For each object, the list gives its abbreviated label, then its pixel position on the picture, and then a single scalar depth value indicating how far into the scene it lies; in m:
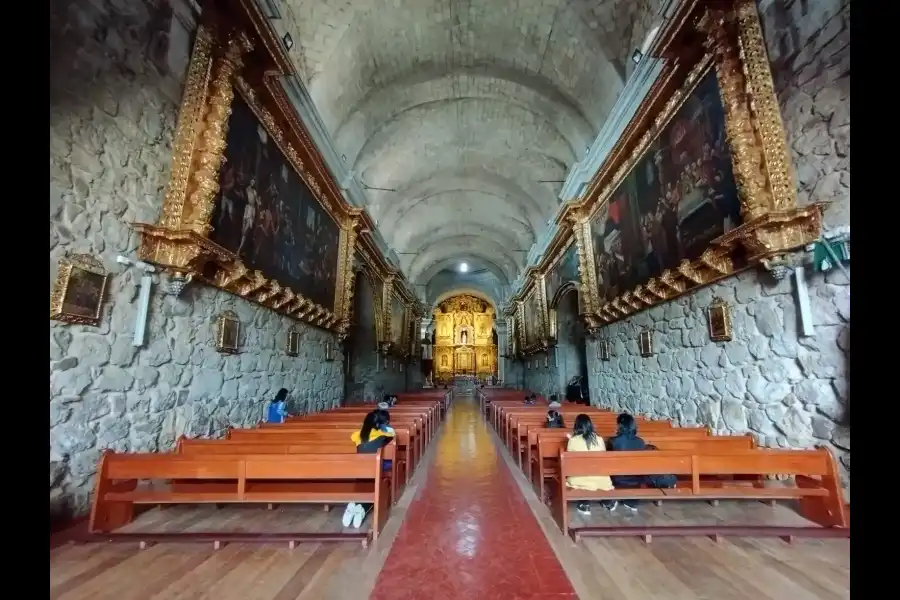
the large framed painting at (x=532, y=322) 17.61
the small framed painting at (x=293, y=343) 7.76
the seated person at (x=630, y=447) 4.04
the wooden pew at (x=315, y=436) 4.78
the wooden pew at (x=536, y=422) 6.09
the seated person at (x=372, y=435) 4.10
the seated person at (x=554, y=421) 6.01
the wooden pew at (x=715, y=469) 3.35
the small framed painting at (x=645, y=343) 7.42
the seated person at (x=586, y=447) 3.93
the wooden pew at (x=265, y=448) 4.05
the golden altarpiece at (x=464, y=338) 31.84
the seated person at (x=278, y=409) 6.50
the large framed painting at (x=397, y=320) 18.34
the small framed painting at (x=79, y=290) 3.28
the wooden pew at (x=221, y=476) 3.23
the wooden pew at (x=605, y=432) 4.90
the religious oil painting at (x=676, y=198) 5.18
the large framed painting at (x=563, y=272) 12.16
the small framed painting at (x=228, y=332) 5.47
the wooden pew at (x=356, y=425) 5.68
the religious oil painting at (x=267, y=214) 5.68
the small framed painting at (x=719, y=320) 5.12
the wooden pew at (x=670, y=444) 4.20
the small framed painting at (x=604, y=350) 9.66
